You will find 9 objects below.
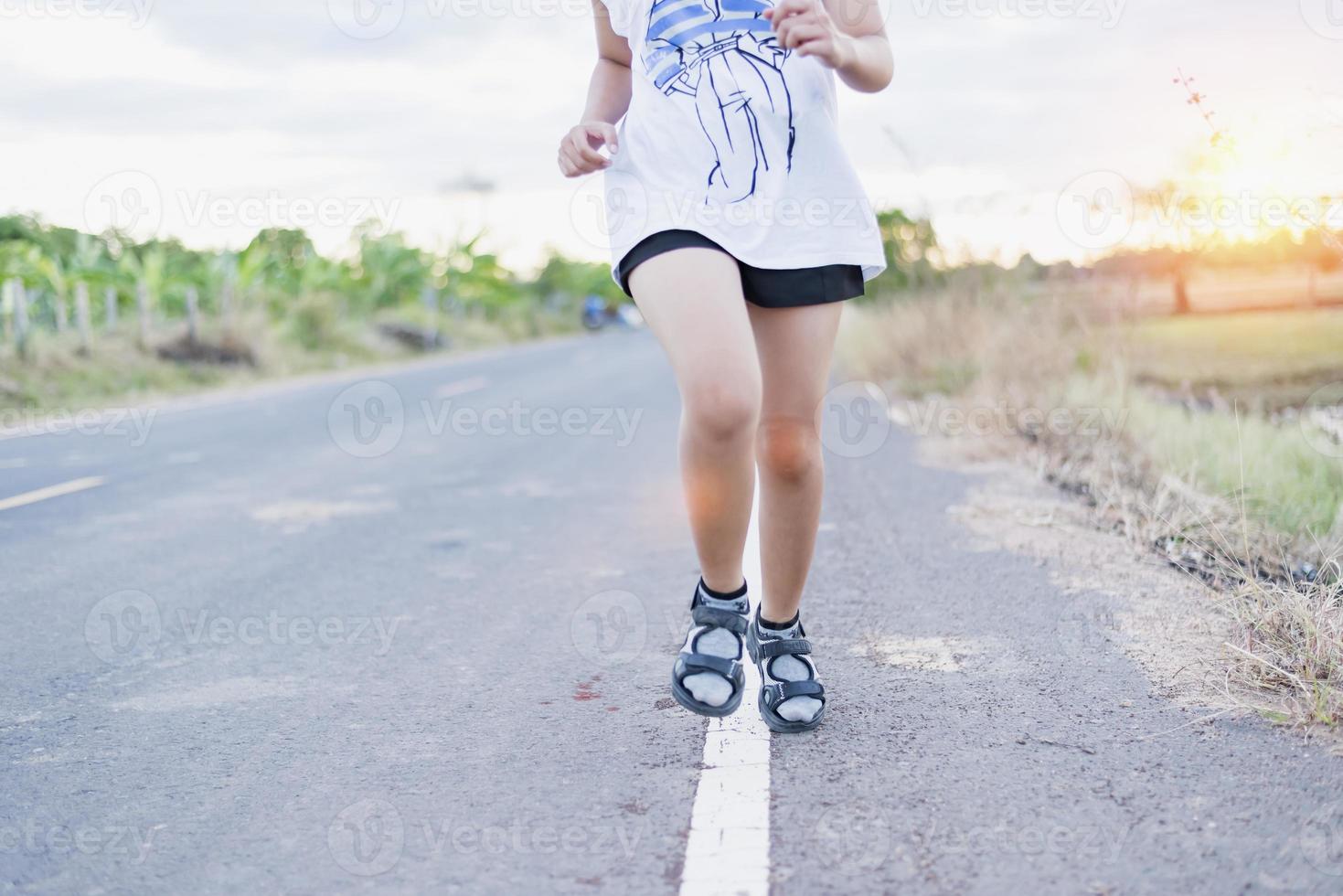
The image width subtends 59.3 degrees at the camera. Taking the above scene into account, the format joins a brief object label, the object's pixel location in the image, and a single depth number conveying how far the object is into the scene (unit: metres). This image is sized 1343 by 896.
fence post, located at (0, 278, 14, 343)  16.08
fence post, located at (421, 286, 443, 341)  33.09
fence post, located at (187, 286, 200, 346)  18.86
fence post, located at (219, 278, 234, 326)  20.08
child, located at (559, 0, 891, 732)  2.29
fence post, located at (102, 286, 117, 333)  20.03
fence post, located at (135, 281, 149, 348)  18.61
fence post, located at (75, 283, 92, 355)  16.94
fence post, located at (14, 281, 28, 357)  15.23
